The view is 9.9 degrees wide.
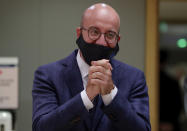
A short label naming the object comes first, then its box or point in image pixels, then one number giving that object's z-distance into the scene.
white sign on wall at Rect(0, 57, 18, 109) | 6.34
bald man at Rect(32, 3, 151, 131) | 4.17
